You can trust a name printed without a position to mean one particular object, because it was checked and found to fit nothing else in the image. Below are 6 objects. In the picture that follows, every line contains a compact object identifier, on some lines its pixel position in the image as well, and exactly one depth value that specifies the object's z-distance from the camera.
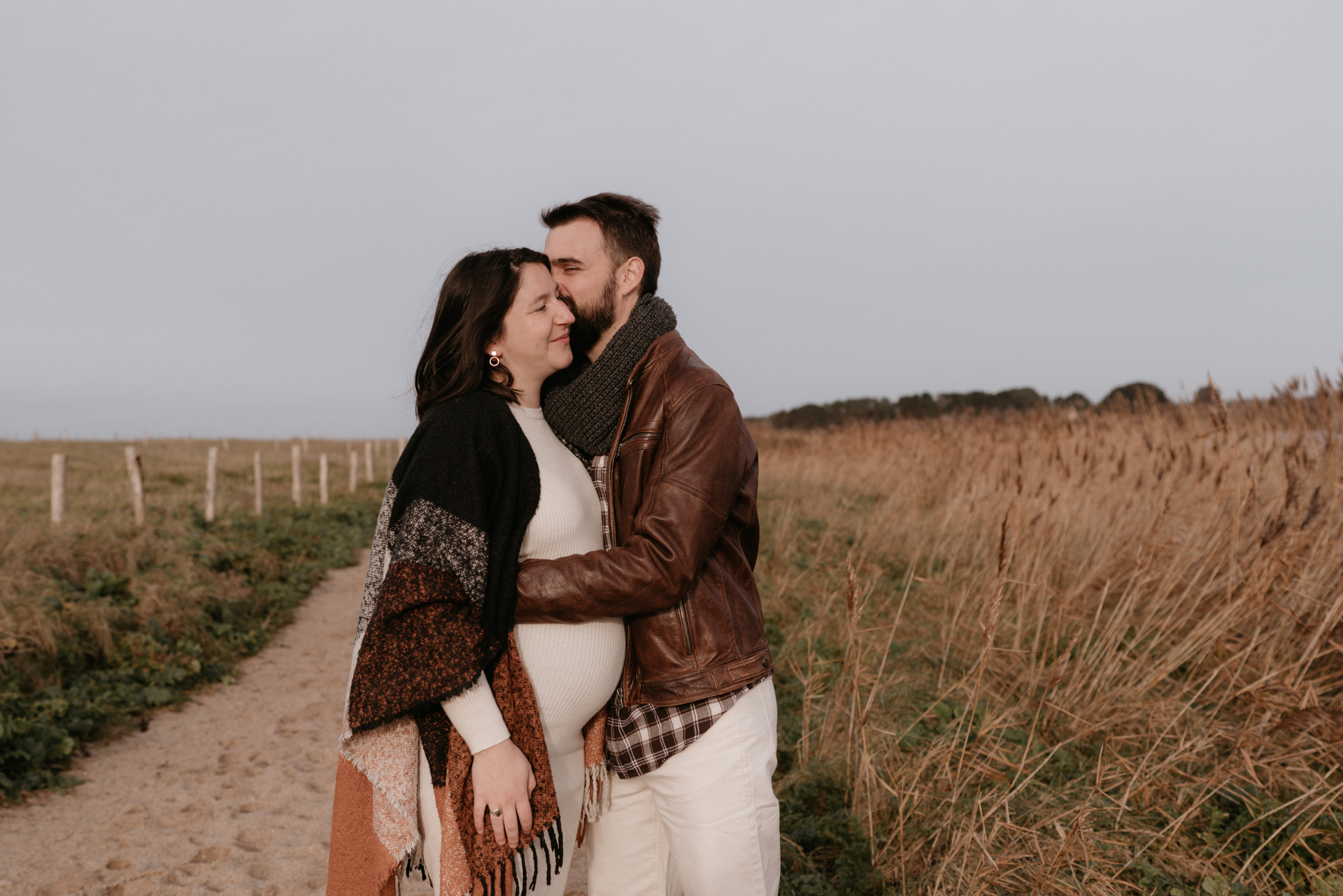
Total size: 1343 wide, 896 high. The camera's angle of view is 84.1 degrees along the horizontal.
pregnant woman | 1.60
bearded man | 1.76
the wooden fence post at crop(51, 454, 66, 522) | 12.37
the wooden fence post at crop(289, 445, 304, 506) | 18.59
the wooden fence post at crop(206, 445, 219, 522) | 12.24
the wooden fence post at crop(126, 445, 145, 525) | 11.18
